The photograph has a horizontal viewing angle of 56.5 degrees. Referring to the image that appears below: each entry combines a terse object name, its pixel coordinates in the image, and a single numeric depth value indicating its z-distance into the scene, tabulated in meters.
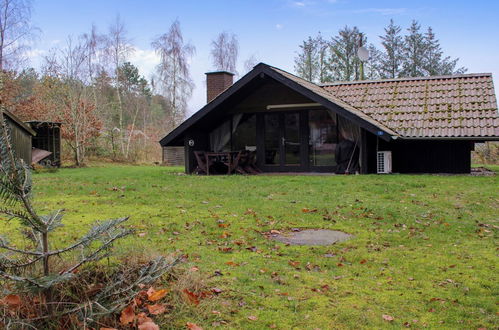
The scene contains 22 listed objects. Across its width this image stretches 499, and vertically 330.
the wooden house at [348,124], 12.58
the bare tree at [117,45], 27.91
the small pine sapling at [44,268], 2.74
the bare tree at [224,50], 36.12
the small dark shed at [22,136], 15.47
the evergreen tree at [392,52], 36.72
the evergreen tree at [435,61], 36.03
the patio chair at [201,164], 14.01
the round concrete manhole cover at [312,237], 5.37
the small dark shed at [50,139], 19.20
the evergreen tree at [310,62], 35.75
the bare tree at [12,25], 20.62
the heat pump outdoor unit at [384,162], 12.84
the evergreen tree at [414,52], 36.41
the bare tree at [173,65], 30.47
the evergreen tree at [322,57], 35.50
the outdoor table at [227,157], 13.68
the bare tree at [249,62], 37.31
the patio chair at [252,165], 14.19
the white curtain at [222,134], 15.43
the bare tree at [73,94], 20.78
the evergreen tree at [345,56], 35.19
